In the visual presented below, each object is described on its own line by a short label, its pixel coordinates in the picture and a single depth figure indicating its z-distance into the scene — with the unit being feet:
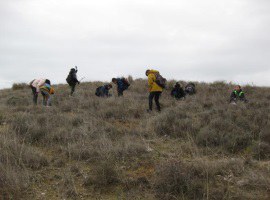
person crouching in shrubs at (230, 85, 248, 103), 39.02
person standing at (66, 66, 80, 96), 45.50
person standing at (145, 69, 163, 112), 33.50
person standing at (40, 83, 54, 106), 35.96
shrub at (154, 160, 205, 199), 13.50
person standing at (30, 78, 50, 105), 35.81
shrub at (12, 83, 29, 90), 63.32
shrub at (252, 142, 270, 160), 18.92
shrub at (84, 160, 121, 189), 14.82
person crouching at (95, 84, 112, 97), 44.78
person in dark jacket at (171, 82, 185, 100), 43.39
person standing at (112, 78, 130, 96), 44.55
